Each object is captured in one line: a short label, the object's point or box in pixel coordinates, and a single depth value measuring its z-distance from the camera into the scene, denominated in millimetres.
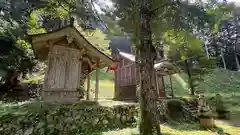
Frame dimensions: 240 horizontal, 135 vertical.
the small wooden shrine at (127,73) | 14281
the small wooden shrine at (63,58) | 7031
